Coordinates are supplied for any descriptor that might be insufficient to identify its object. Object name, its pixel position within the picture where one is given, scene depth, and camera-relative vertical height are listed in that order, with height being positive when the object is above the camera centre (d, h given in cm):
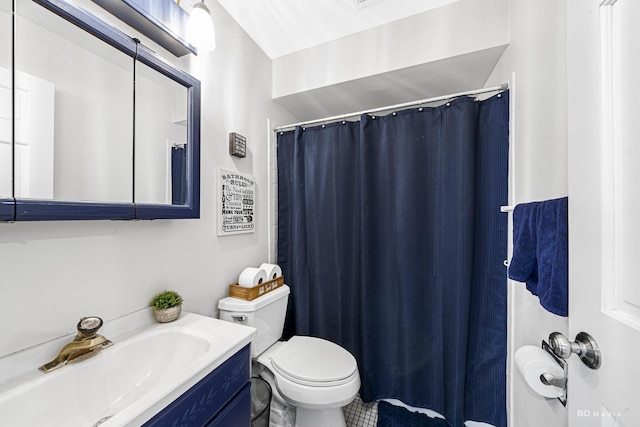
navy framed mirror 65 +31
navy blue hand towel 65 -11
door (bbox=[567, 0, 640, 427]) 41 +1
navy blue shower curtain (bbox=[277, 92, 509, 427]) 133 -20
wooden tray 131 -41
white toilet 113 -74
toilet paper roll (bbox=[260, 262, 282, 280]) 145 -33
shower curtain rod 124 +63
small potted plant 97 -36
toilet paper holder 67 -46
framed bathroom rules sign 133 +7
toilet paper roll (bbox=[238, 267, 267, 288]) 133 -34
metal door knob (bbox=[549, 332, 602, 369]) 47 -27
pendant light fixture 96 +72
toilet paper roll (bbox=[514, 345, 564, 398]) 72 -46
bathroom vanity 60 -46
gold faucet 70 -38
